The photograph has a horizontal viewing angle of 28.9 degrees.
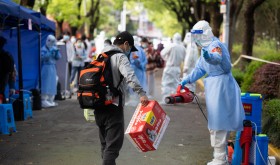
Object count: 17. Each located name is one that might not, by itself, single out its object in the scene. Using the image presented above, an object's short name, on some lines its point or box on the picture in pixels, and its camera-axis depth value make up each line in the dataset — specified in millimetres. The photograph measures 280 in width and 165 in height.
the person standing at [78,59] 18850
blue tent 11992
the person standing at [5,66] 11163
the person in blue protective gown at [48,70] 14117
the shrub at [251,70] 11570
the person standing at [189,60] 15859
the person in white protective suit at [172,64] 15773
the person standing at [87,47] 20253
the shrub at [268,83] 10242
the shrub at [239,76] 13390
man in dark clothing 5781
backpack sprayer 6312
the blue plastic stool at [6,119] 9750
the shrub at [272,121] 8086
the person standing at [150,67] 17547
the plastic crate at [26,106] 11805
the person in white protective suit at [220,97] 6391
